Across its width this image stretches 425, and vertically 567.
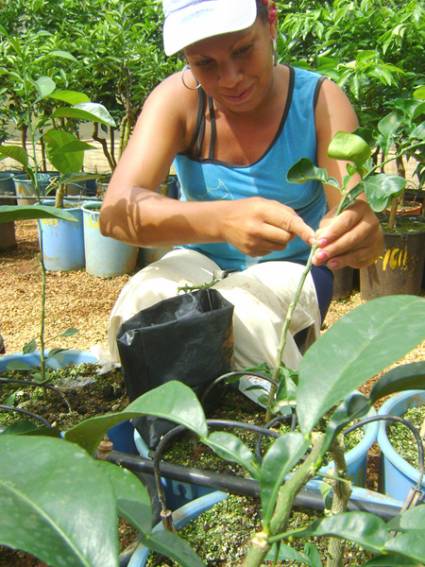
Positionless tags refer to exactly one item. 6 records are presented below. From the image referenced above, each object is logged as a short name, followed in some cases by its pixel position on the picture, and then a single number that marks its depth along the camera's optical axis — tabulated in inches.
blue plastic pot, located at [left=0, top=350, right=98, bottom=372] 53.8
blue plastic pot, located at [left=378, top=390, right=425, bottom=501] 40.5
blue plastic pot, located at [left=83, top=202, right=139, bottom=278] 126.2
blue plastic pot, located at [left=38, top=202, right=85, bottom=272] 132.4
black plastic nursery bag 41.6
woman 44.4
